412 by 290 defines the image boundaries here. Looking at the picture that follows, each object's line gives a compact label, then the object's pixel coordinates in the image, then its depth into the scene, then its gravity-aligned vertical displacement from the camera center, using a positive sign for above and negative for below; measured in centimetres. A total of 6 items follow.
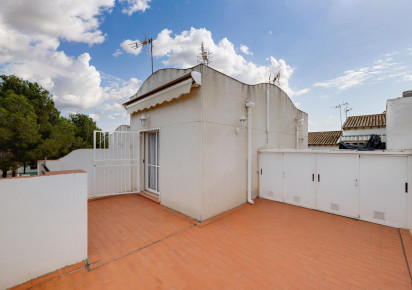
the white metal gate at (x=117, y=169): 886 -132
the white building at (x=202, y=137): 604 +38
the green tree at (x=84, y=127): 3212 +411
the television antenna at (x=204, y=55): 949 +531
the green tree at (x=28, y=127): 1396 +192
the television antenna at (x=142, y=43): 1068 +682
